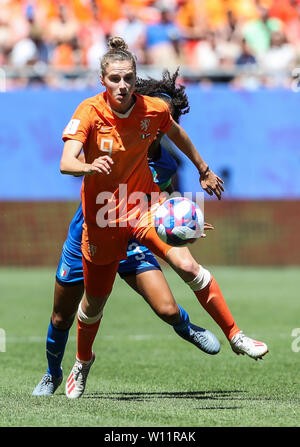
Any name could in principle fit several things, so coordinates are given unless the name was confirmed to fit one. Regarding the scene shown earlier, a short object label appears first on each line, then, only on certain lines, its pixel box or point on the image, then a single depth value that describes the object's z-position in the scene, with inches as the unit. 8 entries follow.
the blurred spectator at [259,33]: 691.4
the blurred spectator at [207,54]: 696.4
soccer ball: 242.2
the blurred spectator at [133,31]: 684.1
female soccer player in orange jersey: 245.9
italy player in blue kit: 267.9
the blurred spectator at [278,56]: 679.7
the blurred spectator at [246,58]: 687.1
